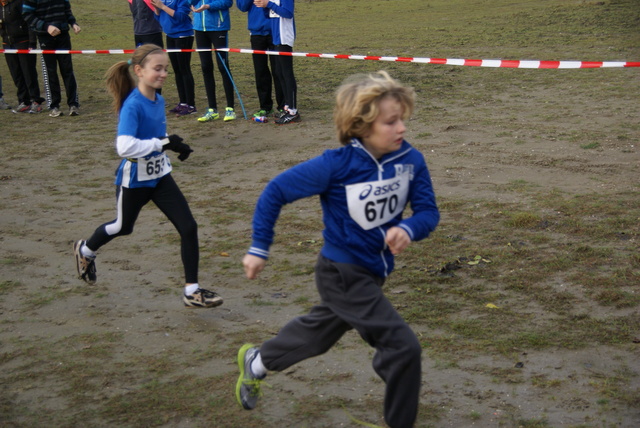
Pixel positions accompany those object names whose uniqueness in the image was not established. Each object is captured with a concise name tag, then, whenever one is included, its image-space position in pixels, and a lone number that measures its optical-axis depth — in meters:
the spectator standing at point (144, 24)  12.70
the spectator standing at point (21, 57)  13.34
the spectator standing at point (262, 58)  11.72
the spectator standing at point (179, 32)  12.37
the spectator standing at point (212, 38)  11.94
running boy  3.66
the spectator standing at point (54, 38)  12.72
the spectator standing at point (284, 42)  11.33
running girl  5.57
